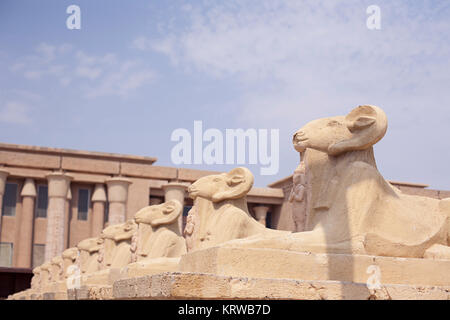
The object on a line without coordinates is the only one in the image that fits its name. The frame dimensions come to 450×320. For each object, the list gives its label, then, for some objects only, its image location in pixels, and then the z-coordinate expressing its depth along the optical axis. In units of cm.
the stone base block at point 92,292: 679
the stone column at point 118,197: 2384
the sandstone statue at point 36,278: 2117
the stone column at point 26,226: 2428
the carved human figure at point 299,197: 536
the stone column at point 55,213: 2344
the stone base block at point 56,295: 1060
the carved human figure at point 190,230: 819
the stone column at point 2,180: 2338
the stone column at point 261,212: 2669
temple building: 2377
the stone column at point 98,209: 2492
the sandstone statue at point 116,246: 1239
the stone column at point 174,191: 2409
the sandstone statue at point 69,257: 1802
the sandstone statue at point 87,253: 1600
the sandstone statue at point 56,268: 1892
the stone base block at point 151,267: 766
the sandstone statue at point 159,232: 1007
